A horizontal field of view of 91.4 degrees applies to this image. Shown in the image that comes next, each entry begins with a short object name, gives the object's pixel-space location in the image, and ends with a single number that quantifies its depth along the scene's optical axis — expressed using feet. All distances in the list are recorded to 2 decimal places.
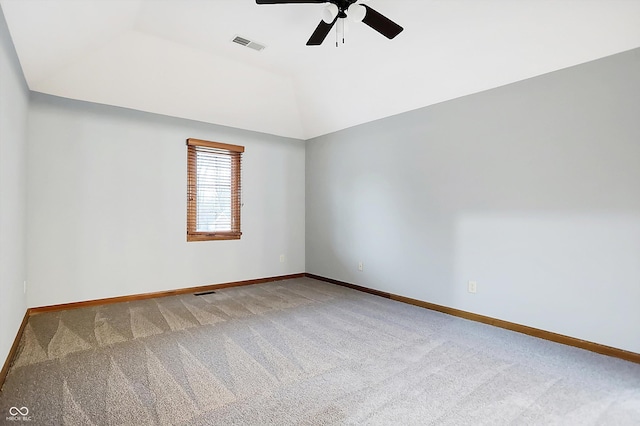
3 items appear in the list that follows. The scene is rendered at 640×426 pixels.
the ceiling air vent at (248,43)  11.00
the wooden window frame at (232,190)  14.62
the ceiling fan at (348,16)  7.25
